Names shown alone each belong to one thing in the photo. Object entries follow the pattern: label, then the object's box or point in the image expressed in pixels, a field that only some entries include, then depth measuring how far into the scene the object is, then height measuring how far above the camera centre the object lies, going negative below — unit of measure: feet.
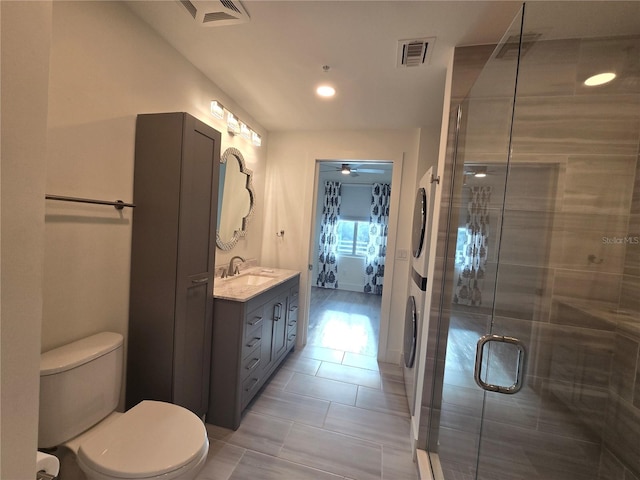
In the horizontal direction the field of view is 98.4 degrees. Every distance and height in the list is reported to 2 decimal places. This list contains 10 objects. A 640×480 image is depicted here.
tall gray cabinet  4.90 -0.67
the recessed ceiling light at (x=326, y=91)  6.89 +3.53
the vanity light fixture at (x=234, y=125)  6.71 +2.70
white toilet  3.39 -3.01
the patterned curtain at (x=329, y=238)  19.22 -0.64
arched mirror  7.87 +0.72
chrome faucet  8.34 -1.45
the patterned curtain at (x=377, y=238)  18.37 -0.32
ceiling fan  14.53 +3.62
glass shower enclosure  4.36 -0.23
